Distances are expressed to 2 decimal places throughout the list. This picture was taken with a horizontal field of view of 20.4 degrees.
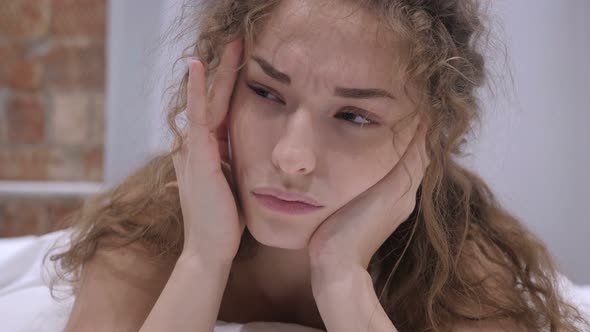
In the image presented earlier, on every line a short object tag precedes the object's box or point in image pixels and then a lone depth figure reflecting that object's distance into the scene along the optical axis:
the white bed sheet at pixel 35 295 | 1.19
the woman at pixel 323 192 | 1.07
